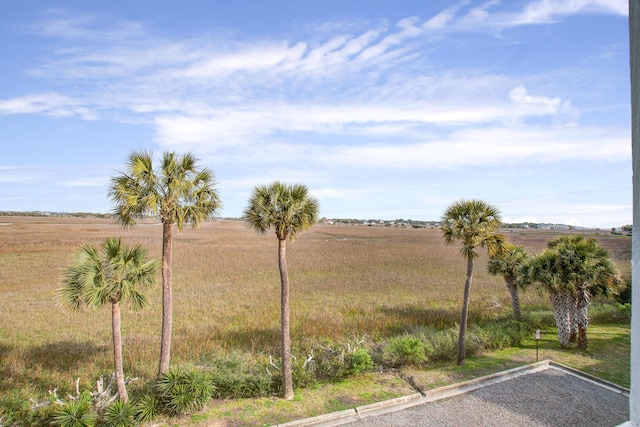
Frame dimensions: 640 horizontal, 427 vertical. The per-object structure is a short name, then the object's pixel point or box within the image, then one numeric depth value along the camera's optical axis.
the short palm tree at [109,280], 9.89
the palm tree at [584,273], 15.54
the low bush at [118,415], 9.52
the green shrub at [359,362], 13.08
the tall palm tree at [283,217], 11.91
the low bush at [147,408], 10.27
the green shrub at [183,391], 10.38
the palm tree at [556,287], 15.91
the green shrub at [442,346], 15.16
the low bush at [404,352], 13.90
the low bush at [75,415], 9.17
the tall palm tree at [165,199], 11.27
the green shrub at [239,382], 11.80
